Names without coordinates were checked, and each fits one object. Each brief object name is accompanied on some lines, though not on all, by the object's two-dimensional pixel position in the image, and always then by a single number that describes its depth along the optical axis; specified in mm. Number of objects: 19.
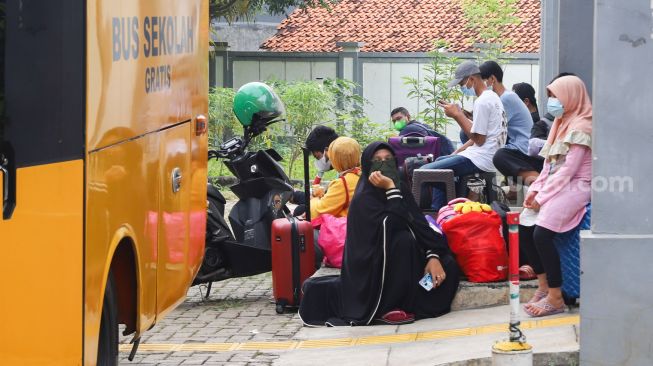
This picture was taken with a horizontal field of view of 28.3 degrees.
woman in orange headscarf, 10570
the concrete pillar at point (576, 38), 11398
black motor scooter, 10984
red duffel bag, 9914
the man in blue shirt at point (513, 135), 10859
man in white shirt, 11758
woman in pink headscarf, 8680
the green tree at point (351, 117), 24000
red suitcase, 10508
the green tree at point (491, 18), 28031
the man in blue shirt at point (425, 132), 13484
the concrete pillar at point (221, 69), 31312
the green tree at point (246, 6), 28844
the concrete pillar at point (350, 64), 30750
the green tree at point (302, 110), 23906
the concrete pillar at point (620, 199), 7473
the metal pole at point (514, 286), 7422
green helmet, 11727
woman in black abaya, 9664
